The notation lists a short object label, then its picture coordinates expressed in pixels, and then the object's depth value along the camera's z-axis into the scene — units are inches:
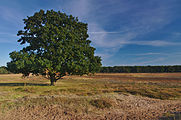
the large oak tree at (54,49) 794.8
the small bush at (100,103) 413.9
